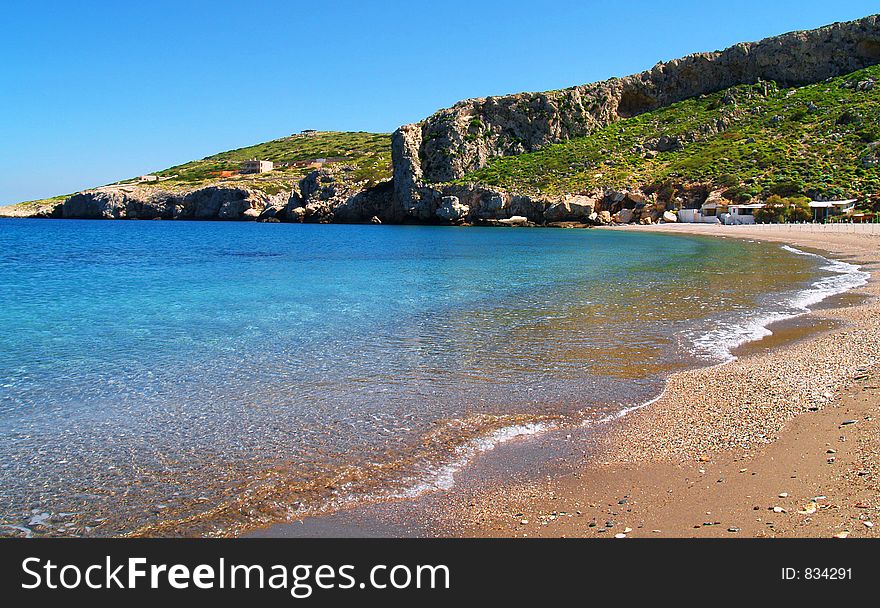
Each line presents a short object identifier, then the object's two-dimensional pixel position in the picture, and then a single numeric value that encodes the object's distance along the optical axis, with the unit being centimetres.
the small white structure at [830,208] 5603
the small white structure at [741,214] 6084
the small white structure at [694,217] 6356
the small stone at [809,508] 494
